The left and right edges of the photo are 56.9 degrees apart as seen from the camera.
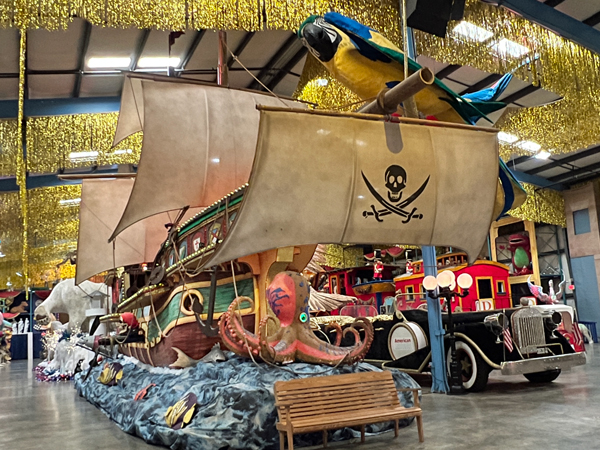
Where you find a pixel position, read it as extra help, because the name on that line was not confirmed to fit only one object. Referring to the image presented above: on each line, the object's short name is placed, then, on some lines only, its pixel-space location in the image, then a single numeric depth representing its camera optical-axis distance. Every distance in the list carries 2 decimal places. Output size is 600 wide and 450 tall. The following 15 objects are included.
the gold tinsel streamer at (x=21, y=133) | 8.66
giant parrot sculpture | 5.50
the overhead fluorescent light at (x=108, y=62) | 10.62
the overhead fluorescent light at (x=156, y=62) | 11.01
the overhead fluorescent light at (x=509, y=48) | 8.74
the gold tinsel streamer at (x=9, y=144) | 11.10
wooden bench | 4.55
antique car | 7.86
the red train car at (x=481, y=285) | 13.80
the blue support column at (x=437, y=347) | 8.09
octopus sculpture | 5.54
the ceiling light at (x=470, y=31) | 8.60
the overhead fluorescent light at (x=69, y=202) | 17.99
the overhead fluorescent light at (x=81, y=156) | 13.10
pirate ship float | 5.00
